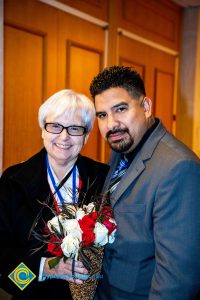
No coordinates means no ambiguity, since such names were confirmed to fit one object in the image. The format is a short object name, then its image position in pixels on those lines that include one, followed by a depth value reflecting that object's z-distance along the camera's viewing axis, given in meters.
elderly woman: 1.48
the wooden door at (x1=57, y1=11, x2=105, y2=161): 2.62
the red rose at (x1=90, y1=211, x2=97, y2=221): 1.28
